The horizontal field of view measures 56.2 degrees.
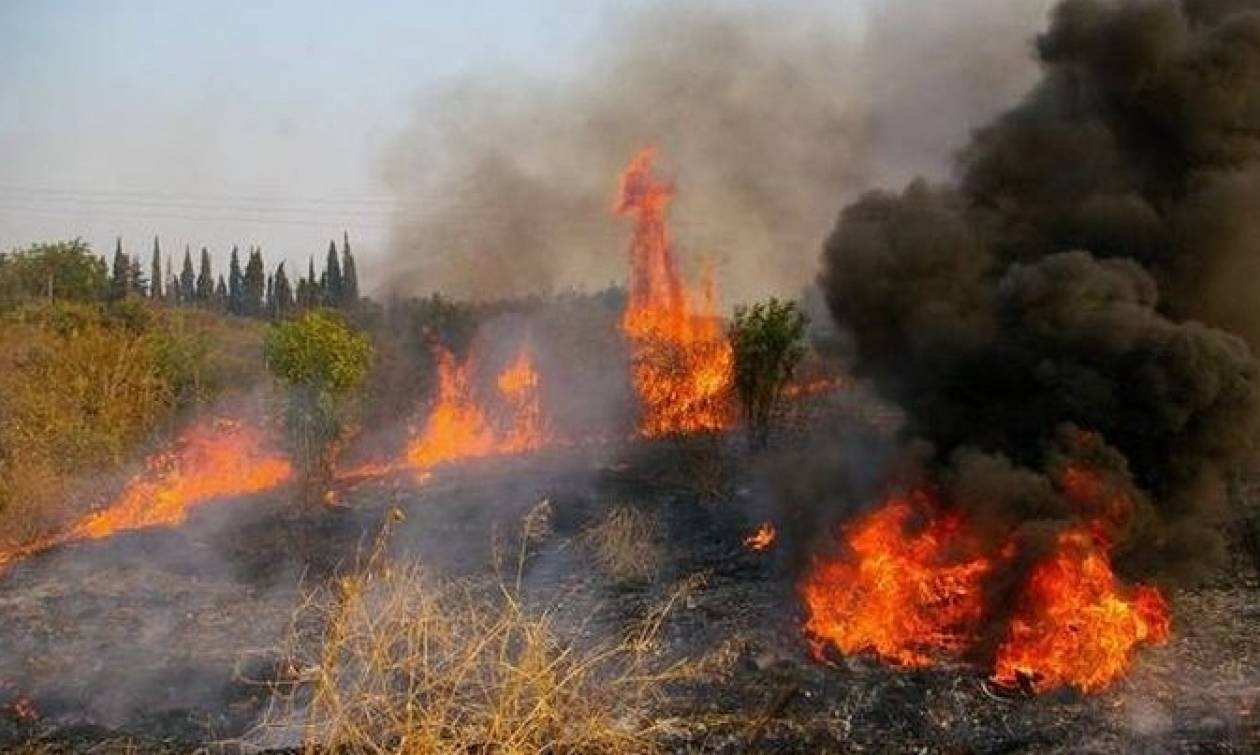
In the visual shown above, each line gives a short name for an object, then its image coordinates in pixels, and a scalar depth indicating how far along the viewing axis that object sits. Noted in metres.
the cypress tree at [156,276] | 90.74
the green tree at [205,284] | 100.94
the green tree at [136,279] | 85.41
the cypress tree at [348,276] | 88.11
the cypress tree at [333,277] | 90.19
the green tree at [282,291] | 91.59
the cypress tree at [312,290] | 81.99
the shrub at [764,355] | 22.69
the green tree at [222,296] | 97.37
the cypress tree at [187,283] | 100.06
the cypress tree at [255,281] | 98.97
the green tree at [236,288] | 99.19
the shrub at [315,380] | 24.16
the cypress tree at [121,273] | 81.04
